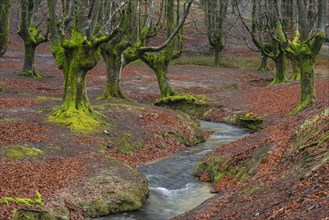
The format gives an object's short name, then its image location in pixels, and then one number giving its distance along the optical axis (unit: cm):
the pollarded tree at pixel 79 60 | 1864
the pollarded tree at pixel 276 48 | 3291
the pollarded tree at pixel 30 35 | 3406
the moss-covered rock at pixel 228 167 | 1347
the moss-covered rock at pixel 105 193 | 1145
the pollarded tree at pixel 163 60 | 2925
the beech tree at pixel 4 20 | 2366
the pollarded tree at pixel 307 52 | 2038
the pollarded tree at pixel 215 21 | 4873
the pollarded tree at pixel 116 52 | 2540
